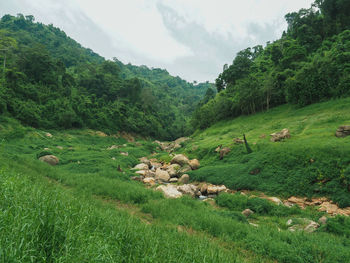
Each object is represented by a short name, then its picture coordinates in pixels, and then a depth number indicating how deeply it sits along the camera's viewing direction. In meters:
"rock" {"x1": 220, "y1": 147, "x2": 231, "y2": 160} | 21.97
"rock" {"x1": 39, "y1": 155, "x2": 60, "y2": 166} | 18.64
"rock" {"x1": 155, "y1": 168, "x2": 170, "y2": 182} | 19.98
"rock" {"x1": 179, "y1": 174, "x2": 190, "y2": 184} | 18.69
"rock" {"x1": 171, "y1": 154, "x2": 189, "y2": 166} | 24.15
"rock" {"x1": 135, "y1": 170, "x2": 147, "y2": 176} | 20.18
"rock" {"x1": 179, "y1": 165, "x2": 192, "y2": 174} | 20.83
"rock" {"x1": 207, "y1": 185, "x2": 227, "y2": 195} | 14.83
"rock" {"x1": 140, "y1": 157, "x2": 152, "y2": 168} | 26.17
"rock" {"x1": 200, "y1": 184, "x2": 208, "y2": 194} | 15.43
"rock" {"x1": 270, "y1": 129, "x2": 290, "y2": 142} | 20.34
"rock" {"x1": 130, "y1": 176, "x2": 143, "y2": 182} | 17.92
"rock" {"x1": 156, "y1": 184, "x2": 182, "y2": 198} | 12.44
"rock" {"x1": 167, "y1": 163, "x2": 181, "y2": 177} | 21.22
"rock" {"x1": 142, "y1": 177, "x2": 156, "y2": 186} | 17.40
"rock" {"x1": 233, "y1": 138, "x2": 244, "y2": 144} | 22.98
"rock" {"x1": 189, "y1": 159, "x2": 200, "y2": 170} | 22.42
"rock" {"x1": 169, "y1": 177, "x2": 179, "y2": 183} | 19.60
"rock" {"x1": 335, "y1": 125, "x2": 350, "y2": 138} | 15.29
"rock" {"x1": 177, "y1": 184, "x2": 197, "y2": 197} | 14.56
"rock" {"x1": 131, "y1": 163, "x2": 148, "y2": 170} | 22.91
